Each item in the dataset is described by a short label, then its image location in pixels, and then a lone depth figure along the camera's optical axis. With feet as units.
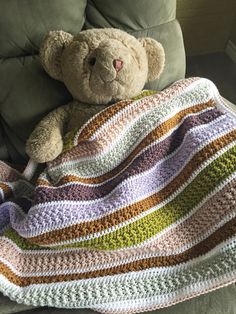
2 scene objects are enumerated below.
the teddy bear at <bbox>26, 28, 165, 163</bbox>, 3.27
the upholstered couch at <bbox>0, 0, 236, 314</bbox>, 3.51
